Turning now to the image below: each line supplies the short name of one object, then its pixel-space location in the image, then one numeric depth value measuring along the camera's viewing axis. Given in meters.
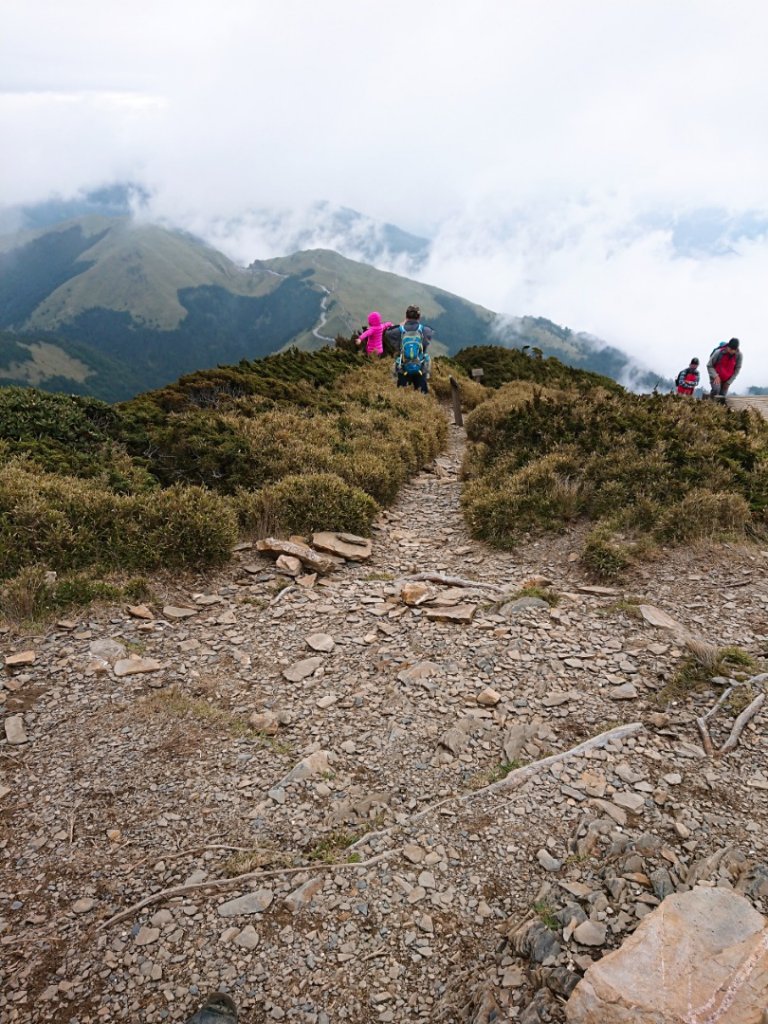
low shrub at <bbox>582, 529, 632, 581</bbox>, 8.72
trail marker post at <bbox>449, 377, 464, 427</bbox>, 21.55
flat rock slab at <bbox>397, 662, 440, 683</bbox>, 6.51
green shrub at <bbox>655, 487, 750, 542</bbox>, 9.18
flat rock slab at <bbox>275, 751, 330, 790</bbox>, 5.11
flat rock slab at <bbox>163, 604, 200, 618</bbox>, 7.69
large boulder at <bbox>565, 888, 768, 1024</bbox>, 2.80
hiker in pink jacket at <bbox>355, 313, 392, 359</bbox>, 26.36
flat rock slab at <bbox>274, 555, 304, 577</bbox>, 8.99
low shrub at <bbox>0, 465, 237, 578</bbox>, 8.14
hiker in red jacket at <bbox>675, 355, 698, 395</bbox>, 23.30
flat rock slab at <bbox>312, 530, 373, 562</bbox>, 9.75
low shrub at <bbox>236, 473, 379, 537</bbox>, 10.26
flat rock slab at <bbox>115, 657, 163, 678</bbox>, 6.46
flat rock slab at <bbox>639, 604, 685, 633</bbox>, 7.12
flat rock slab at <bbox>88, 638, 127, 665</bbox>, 6.65
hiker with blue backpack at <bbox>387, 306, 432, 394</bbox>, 19.48
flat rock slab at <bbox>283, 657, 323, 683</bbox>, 6.57
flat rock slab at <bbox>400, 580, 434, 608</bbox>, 8.18
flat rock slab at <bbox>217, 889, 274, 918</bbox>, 3.95
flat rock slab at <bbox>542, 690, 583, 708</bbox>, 5.99
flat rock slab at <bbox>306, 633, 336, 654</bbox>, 7.15
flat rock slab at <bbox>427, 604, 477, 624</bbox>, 7.70
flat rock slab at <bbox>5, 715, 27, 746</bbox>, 5.41
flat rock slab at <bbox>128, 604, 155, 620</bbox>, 7.52
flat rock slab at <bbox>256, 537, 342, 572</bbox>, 9.20
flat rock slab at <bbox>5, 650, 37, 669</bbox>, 6.39
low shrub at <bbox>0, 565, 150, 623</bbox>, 7.20
